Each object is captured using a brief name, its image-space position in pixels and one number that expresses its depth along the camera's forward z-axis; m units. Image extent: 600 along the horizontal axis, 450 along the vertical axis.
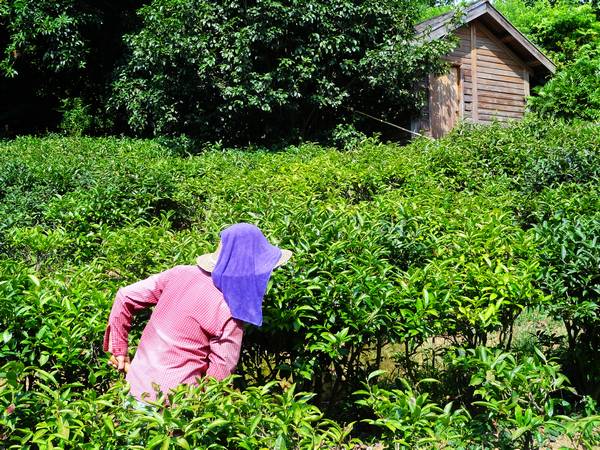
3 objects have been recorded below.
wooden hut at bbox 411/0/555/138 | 15.06
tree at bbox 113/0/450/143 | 12.50
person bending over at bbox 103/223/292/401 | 2.66
